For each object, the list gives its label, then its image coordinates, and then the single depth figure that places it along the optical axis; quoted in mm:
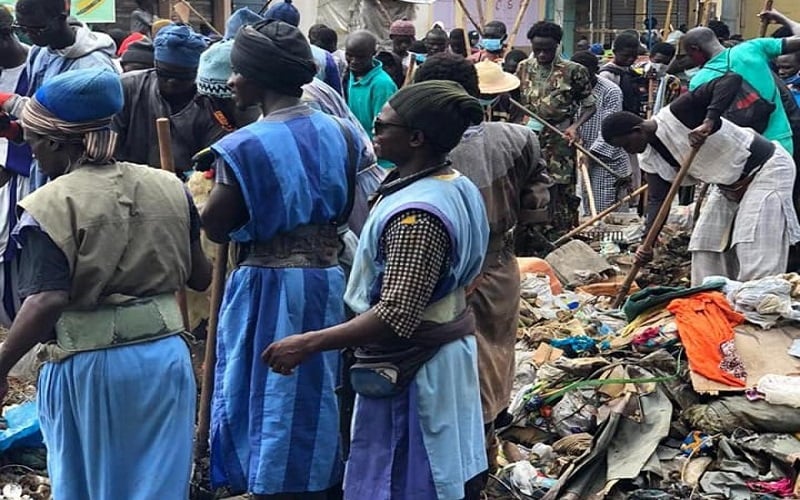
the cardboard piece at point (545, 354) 5961
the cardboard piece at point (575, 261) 8281
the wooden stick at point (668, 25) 15930
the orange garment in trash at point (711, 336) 5105
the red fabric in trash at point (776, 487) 4613
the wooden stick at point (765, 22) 8383
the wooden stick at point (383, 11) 16225
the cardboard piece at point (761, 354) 5078
